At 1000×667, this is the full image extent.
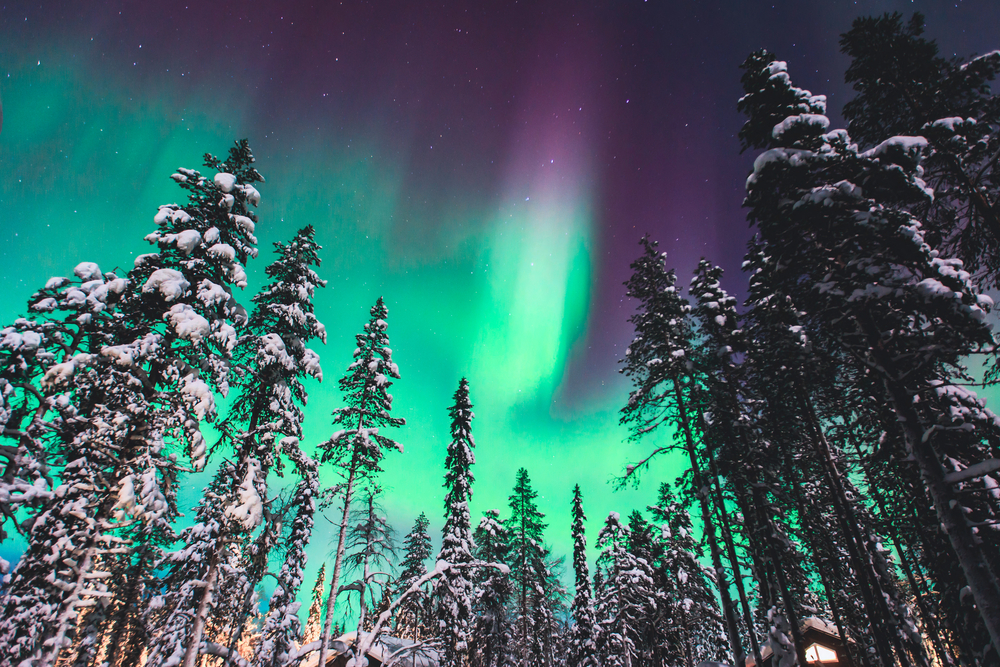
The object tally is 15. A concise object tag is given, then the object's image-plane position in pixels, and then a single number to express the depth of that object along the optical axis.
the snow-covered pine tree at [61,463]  7.59
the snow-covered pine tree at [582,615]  22.91
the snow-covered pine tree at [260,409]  9.97
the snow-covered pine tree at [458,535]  17.20
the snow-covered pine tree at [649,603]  19.75
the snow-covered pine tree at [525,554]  24.64
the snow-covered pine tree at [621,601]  19.58
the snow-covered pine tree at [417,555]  9.43
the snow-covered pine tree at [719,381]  12.16
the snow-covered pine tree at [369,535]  15.38
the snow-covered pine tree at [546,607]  24.55
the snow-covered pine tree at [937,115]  8.80
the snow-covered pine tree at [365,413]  16.38
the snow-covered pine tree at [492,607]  20.17
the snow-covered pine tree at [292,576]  11.90
